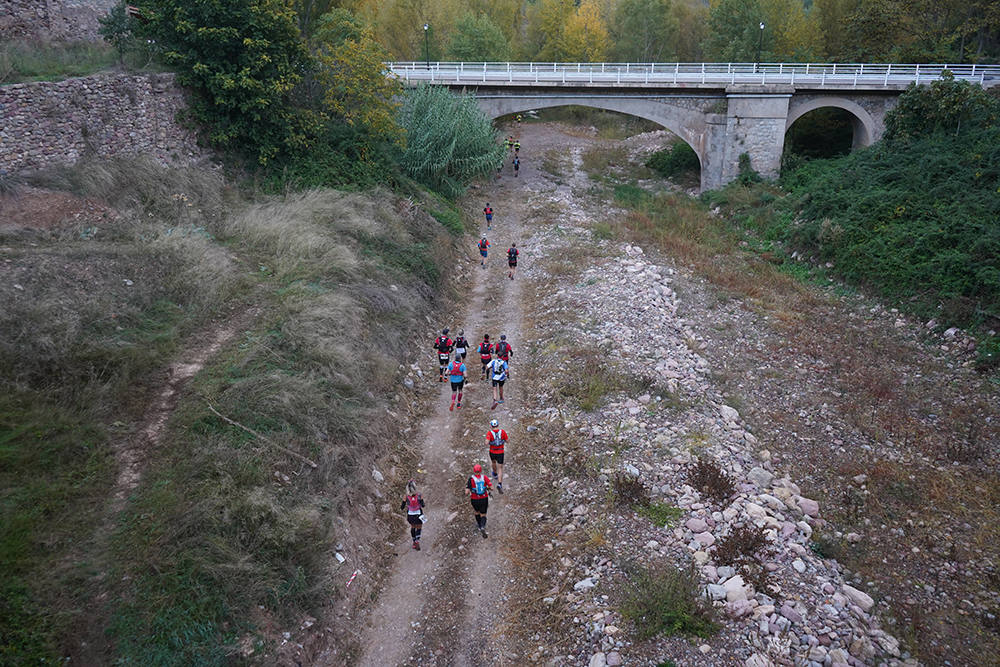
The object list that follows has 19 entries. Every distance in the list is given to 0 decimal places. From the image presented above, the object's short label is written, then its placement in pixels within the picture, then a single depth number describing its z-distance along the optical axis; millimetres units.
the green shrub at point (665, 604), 9297
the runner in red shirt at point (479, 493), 11633
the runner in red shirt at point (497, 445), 12852
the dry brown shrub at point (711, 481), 12203
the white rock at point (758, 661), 8773
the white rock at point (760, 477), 12945
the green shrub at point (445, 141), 30734
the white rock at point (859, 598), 10328
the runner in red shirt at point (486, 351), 17062
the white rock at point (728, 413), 15521
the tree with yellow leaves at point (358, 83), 27734
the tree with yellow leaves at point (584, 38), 61156
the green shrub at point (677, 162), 45250
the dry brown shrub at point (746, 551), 10312
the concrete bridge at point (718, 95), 37375
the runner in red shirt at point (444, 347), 17156
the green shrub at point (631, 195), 36750
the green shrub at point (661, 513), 11578
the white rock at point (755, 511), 11653
